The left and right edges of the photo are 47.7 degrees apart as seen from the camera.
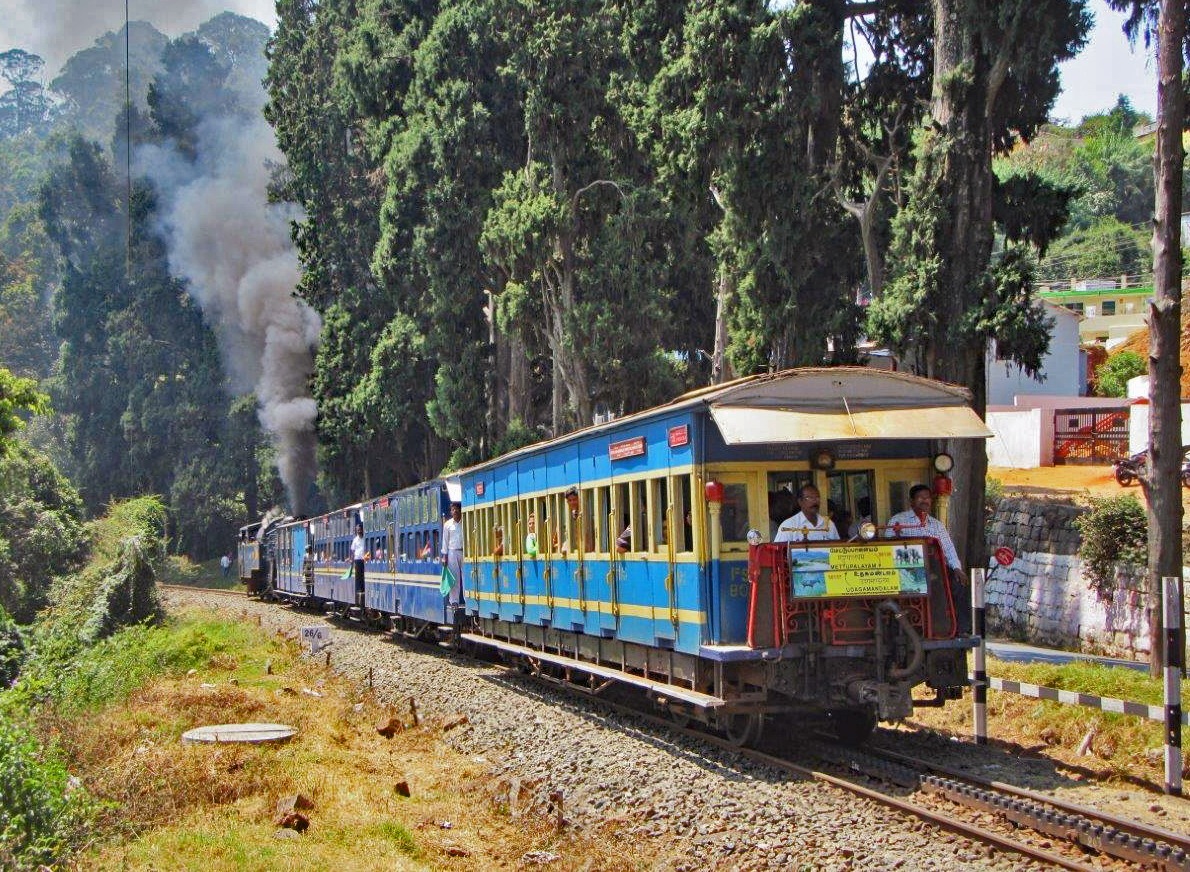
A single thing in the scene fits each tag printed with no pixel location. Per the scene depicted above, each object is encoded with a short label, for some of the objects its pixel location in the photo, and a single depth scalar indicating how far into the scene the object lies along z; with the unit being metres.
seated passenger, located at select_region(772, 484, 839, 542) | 11.90
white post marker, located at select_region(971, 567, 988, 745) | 13.02
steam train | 11.70
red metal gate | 34.25
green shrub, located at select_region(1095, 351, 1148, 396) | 48.41
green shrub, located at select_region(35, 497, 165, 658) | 26.50
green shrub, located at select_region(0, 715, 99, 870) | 9.62
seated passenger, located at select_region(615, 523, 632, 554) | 14.27
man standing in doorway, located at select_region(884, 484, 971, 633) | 12.21
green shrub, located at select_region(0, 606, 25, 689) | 22.66
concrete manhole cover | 13.55
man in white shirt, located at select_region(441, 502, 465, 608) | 22.33
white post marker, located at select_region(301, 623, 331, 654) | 21.96
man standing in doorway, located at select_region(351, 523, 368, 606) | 30.34
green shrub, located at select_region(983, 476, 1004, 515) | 26.44
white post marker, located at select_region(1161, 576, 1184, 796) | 10.84
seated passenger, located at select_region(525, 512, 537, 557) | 17.81
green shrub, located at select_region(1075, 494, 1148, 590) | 21.23
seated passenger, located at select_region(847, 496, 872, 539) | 12.58
